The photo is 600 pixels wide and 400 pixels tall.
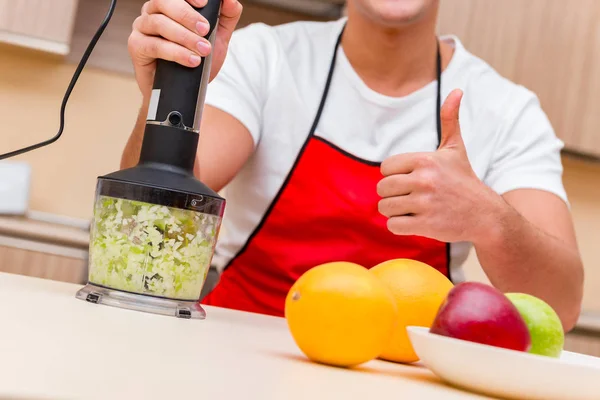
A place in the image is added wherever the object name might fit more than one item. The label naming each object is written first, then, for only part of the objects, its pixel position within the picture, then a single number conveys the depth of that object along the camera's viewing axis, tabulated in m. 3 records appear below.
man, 1.20
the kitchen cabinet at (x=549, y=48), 1.95
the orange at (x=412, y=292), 0.58
